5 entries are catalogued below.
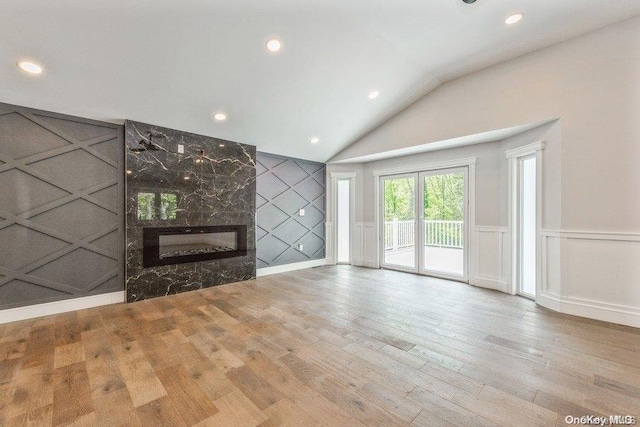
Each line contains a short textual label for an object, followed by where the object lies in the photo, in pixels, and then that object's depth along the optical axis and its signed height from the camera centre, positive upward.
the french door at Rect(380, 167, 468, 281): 4.63 -0.18
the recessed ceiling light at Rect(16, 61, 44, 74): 2.50 +1.45
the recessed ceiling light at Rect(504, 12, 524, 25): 2.68 +2.05
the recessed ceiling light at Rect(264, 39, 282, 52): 2.74 +1.81
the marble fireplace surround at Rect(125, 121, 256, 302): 3.59 +0.29
